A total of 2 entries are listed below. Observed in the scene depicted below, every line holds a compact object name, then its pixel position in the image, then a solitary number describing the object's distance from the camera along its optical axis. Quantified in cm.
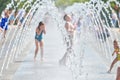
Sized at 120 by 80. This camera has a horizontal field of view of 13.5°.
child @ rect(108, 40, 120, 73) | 1178
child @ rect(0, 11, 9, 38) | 2104
